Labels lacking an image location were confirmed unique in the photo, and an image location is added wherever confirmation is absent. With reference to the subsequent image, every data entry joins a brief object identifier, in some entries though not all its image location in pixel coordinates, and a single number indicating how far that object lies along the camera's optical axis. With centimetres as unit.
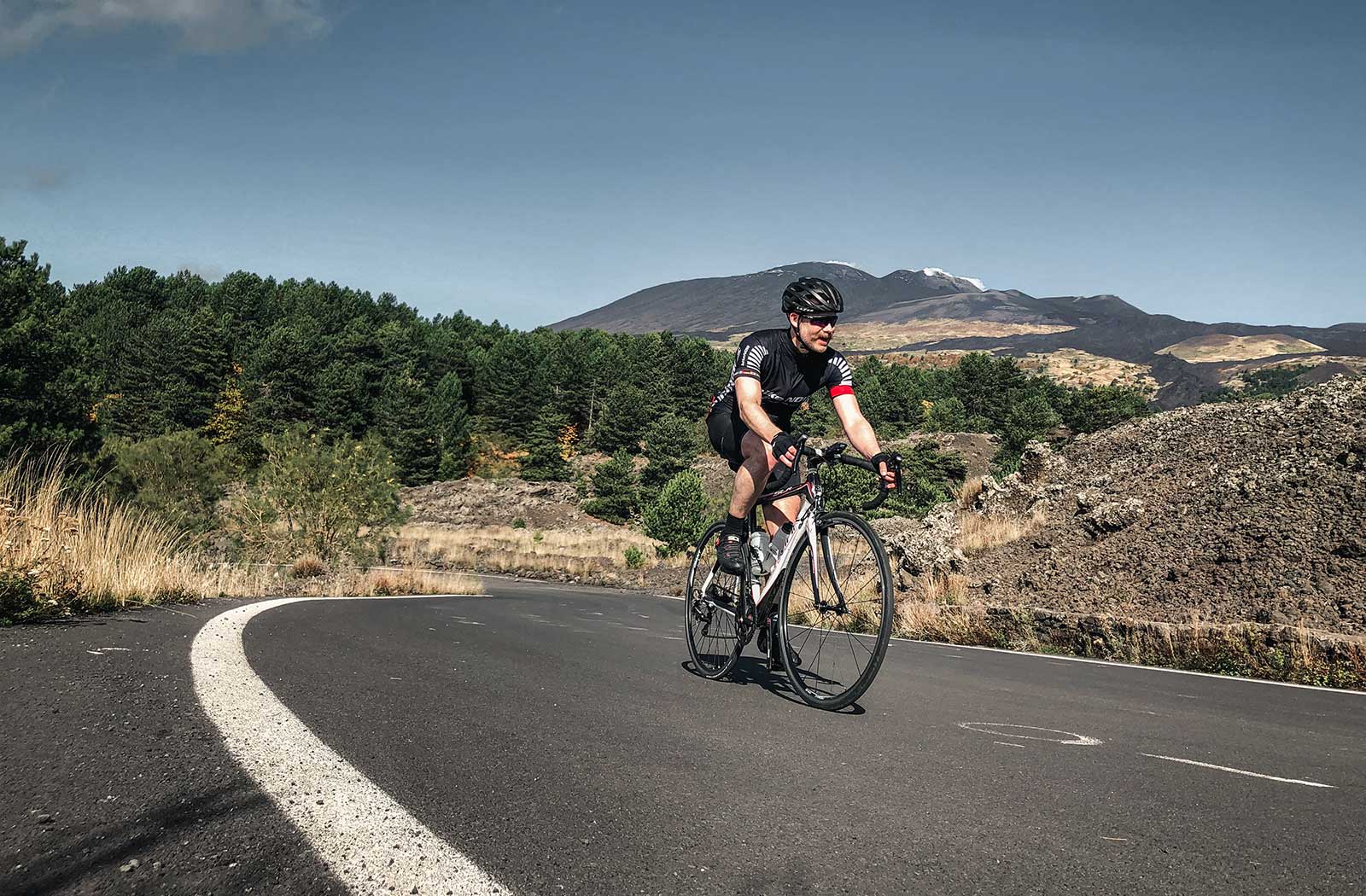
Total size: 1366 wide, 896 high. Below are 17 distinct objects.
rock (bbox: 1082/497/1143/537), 1222
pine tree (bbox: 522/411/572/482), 8319
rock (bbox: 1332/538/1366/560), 895
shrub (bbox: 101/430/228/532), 3509
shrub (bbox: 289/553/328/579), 1631
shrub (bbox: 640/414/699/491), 7075
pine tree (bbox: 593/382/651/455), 9362
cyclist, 486
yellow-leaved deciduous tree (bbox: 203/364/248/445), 8356
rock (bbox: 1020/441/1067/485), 1677
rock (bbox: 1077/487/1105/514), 1333
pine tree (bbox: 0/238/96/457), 4034
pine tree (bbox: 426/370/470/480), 8788
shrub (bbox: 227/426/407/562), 1997
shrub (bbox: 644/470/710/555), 3278
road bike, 453
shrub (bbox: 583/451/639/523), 6725
